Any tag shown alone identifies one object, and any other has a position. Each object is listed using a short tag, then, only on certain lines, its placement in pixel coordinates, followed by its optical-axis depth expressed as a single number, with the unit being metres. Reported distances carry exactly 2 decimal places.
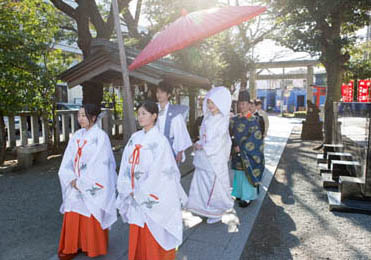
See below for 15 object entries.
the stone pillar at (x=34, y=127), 8.28
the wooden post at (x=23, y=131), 7.99
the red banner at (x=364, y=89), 14.51
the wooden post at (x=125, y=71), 3.99
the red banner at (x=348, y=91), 16.98
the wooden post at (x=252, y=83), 20.18
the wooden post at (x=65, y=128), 9.34
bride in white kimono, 3.85
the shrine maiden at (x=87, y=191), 2.88
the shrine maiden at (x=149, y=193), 2.53
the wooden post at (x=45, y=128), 8.56
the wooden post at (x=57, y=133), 8.96
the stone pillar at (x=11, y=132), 8.00
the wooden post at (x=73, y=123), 9.54
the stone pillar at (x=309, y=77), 22.27
